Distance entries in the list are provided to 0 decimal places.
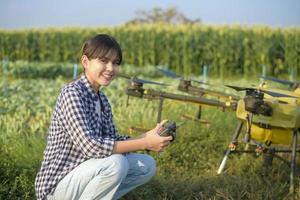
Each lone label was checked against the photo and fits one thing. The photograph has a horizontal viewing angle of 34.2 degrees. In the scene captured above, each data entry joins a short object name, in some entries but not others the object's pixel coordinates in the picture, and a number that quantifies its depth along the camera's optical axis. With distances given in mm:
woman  2803
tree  53278
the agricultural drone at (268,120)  3975
